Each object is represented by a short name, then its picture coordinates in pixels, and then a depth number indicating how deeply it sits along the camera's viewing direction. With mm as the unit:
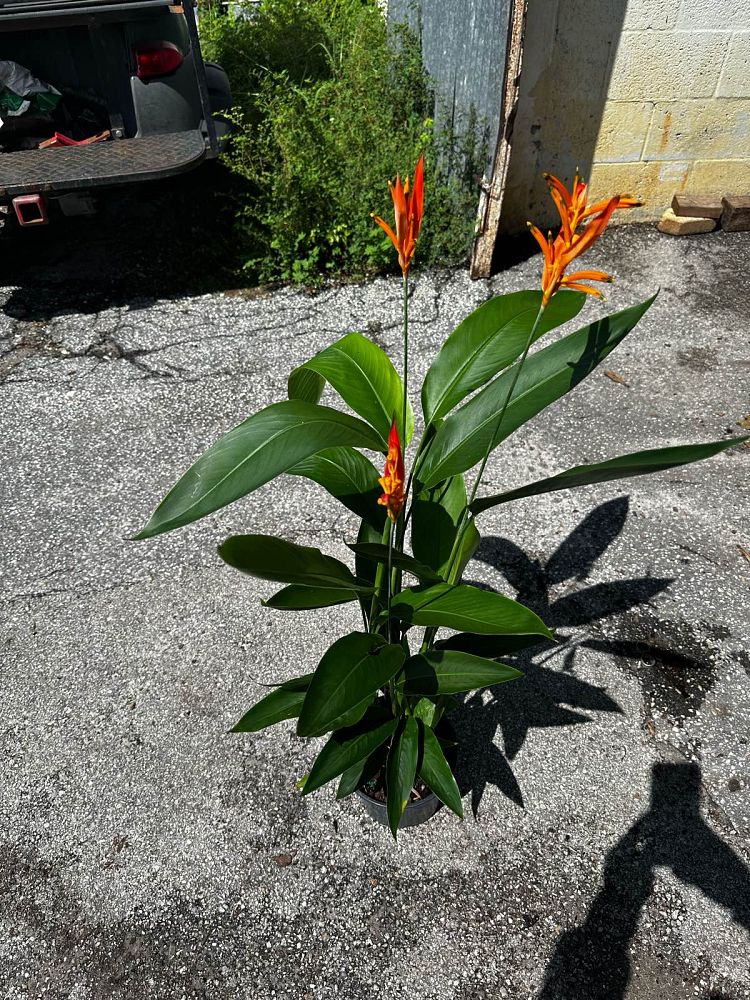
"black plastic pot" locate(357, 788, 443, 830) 2117
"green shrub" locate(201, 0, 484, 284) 4543
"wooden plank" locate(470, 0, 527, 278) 3779
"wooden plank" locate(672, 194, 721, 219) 4781
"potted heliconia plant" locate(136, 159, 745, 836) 1382
